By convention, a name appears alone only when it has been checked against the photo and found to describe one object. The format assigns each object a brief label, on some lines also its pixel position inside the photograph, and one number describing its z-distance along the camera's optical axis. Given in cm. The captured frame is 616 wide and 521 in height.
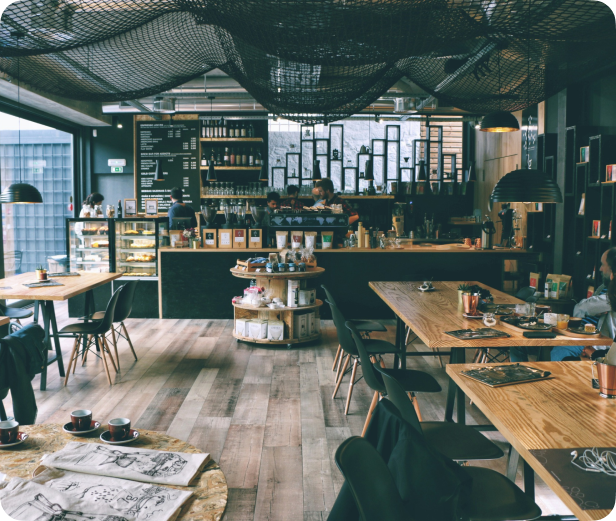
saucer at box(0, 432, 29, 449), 159
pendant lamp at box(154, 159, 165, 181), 945
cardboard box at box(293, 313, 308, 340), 577
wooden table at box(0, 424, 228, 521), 129
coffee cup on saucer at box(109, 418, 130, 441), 166
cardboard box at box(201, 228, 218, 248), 695
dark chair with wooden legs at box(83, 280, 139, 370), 477
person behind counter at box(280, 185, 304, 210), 905
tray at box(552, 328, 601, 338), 298
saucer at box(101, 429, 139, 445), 163
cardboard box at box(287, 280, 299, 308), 574
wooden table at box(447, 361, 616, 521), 155
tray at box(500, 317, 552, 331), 305
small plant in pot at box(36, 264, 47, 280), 502
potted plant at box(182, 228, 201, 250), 694
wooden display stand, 570
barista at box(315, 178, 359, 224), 734
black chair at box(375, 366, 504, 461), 211
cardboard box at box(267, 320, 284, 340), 569
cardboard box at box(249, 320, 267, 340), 574
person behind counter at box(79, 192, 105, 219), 720
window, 735
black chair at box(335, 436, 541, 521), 123
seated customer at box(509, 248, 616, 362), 336
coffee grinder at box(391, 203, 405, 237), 967
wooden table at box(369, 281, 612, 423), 282
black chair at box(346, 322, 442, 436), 301
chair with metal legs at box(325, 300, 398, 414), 372
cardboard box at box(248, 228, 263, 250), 693
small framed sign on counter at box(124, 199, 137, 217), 977
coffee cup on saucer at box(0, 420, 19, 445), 161
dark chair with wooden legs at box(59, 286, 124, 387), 450
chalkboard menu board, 976
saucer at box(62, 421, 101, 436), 171
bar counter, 693
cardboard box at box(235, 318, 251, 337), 582
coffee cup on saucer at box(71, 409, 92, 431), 174
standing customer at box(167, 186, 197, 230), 772
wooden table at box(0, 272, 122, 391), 436
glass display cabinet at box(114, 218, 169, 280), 719
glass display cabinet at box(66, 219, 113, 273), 693
